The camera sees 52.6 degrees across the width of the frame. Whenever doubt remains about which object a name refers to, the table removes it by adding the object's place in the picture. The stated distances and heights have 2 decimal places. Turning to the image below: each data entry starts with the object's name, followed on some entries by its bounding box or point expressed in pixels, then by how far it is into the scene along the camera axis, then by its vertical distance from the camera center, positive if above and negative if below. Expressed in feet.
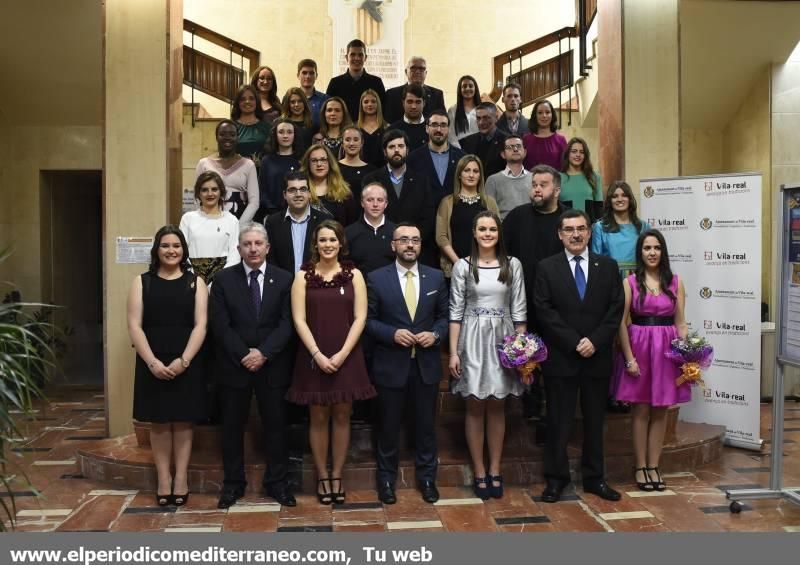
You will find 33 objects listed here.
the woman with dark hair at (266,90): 22.77 +5.08
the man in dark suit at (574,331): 15.14 -1.12
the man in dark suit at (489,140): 20.88 +3.41
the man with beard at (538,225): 16.62 +0.95
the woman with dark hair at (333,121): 20.57 +3.81
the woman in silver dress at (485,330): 15.10 -1.12
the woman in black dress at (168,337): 14.89 -1.26
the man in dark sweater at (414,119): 21.17 +4.01
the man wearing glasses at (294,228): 16.37 +0.85
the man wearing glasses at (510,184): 19.12 +2.07
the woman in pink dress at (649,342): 15.81 -1.39
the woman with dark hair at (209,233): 16.92 +0.75
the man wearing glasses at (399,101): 23.81 +4.99
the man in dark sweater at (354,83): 23.95 +5.58
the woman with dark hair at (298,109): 21.50 +4.27
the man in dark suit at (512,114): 22.43 +4.38
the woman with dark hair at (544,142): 21.26 +3.39
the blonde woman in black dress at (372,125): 20.67 +3.80
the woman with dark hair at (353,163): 18.78 +2.52
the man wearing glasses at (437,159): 19.06 +2.65
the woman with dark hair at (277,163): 19.10 +2.51
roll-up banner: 19.20 -0.04
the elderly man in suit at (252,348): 14.92 -1.44
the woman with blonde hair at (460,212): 17.48 +1.29
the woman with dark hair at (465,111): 22.71 +4.52
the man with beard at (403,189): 18.06 +1.81
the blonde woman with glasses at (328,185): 17.47 +1.83
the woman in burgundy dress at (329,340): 14.71 -1.29
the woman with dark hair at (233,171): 18.92 +2.29
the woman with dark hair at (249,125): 21.15 +3.81
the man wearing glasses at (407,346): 15.06 -1.41
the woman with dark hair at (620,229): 17.22 +0.91
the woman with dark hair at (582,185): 18.90 +2.02
